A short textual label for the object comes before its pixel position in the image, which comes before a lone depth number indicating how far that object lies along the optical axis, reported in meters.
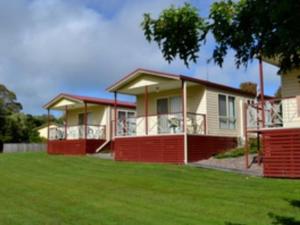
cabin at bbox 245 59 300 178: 12.17
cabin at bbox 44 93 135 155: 22.72
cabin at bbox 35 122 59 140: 42.37
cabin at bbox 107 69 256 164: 16.65
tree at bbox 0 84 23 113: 49.69
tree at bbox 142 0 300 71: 3.14
